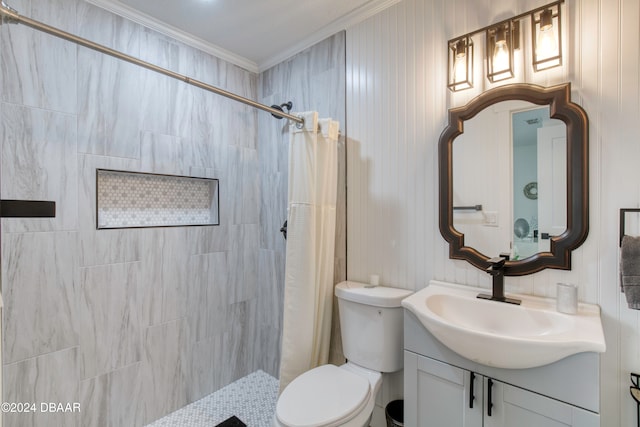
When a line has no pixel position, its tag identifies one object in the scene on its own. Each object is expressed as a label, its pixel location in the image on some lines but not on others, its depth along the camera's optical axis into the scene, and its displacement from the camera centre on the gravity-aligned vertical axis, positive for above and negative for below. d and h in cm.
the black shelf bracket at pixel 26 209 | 90 +2
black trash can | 163 -108
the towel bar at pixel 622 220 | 124 -3
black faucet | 140 -29
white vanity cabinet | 105 -67
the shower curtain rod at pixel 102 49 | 110 +69
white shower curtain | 190 -17
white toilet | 137 -84
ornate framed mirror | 133 +17
